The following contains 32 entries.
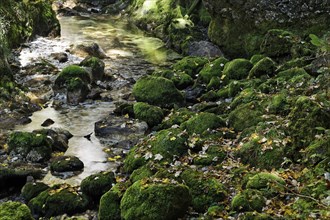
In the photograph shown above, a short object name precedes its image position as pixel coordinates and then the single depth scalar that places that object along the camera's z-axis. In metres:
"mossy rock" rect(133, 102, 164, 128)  16.31
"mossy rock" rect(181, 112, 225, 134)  13.37
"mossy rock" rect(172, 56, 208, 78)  22.96
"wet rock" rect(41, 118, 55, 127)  16.40
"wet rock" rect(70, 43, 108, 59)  28.39
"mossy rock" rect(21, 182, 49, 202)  10.92
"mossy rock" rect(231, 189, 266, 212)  7.94
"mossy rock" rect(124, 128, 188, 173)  11.84
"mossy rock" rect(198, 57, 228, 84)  21.03
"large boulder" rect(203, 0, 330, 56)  22.80
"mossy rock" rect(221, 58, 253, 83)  19.98
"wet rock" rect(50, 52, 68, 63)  26.66
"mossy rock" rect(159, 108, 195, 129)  15.42
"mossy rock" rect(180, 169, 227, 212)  8.98
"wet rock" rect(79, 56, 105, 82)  22.88
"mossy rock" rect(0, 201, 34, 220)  8.45
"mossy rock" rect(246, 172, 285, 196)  8.30
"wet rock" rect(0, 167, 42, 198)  11.47
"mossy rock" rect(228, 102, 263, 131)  12.77
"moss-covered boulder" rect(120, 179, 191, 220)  8.39
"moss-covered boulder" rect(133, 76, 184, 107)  18.33
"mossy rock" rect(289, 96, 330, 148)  9.33
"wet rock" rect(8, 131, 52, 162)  13.30
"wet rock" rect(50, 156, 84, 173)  12.52
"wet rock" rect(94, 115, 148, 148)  15.16
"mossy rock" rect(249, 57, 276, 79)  18.34
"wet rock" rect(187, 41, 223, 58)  26.86
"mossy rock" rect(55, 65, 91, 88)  20.58
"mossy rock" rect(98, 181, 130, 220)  9.35
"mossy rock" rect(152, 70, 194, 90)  21.00
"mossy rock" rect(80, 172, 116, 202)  10.72
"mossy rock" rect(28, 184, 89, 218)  10.11
